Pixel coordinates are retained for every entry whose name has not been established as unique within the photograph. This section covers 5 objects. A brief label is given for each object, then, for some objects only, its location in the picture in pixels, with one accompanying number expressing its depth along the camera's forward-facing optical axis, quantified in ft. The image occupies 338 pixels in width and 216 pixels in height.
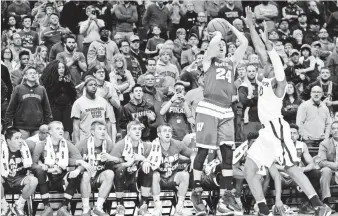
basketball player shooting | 38.60
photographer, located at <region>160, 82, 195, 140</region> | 50.29
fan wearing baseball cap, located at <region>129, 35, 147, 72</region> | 60.03
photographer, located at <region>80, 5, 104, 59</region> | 60.64
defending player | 38.11
